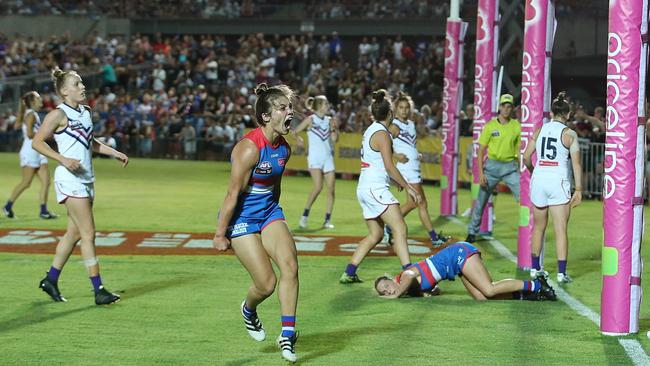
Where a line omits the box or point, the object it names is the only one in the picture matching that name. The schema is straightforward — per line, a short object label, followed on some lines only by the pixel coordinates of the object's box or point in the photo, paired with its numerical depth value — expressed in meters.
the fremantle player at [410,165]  15.41
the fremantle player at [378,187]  11.27
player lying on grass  10.38
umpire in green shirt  16.03
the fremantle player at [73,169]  10.38
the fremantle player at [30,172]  18.53
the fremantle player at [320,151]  17.81
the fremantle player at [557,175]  11.78
